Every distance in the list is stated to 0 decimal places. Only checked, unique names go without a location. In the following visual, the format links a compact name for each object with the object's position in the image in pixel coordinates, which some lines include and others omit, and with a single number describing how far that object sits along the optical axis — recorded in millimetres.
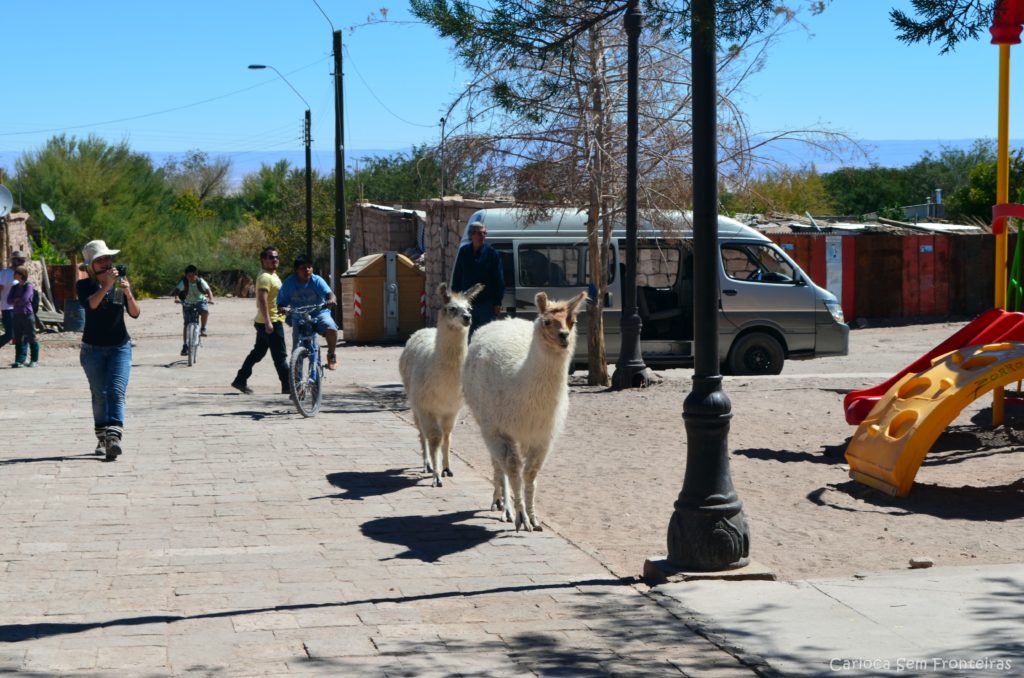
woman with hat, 11211
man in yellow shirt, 15742
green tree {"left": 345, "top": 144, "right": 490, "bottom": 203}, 15906
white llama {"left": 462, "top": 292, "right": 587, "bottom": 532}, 8289
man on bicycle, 14680
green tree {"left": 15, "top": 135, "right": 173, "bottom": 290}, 56628
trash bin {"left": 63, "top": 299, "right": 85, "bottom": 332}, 31188
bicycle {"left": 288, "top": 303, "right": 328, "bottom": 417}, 14148
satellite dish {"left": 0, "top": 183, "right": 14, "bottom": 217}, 30031
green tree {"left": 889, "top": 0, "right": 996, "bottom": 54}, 6711
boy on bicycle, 22656
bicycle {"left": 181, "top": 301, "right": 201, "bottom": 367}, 22156
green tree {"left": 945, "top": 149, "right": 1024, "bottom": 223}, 41125
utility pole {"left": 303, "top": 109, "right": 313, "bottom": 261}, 45744
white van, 18516
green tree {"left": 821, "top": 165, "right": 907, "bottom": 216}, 64188
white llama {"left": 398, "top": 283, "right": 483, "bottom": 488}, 10070
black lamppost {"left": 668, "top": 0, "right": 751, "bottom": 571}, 6898
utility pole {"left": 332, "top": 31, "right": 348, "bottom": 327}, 34125
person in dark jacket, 13242
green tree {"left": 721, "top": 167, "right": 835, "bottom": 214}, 15745
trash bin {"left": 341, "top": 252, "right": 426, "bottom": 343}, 27109
